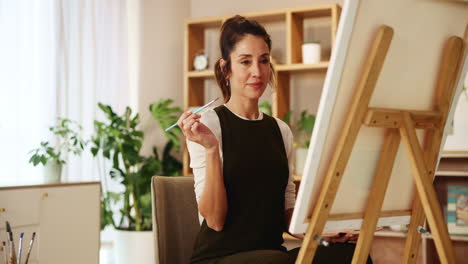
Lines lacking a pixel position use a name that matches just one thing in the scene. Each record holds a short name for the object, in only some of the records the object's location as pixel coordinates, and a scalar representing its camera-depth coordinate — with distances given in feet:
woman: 5.24
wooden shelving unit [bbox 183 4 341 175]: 13.44
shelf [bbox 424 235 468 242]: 11.71
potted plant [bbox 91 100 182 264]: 12.50
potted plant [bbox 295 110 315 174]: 13.38
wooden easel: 4.59
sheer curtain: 11.04
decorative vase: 13.41
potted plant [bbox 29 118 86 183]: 10.60
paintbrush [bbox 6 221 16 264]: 7.52
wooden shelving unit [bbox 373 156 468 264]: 12.10
